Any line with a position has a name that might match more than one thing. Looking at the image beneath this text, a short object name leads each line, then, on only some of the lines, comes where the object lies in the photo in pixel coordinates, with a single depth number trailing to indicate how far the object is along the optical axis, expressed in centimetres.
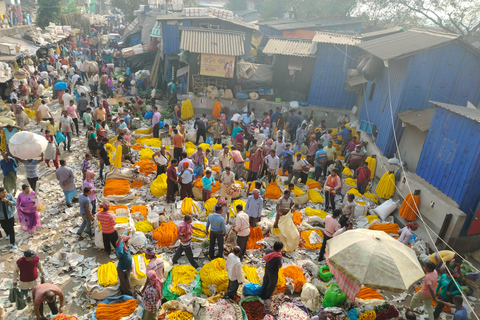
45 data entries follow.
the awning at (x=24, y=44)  1891
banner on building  1647
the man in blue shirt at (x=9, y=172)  839
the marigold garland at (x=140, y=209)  846
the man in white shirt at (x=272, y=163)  1011
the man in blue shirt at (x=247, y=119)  1399
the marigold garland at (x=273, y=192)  1002
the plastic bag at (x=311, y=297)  618
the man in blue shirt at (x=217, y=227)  662
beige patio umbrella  494
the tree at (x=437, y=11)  1961
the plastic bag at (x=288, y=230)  755
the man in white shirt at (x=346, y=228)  683
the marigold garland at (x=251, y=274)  654
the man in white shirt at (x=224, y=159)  989
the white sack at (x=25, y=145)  782
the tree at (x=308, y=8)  2748
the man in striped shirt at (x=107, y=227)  661
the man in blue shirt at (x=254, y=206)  770
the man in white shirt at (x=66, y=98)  1317
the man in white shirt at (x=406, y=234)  740
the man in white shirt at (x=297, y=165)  1024
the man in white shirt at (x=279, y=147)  1129
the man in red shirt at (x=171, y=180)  888
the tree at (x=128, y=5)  3672
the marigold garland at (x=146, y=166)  1069
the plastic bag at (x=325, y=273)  689
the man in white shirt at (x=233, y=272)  574
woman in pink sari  704
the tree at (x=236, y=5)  4312
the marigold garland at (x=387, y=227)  869
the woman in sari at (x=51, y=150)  988
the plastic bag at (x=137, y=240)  736
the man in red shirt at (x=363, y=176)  993
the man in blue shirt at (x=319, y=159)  1076
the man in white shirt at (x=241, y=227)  676
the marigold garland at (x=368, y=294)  646
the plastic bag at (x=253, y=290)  611
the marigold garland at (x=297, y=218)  880
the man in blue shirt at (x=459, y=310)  528
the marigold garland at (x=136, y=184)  1004
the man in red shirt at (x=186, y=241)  640
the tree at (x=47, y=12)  3141
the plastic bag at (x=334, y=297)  605
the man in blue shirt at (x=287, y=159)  1059
